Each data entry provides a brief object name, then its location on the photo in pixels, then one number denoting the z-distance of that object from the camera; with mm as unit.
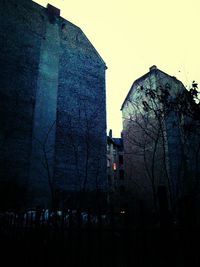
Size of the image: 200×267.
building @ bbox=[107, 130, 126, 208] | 34125
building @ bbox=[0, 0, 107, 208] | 15617
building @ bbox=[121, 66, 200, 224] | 20911
